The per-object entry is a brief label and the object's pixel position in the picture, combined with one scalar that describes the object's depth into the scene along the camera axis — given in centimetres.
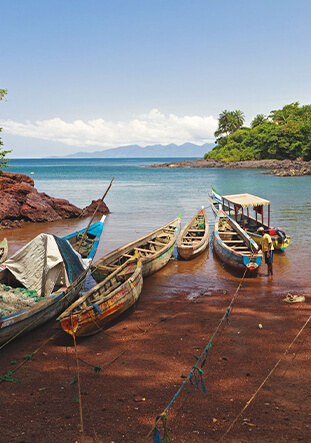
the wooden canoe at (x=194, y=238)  1560
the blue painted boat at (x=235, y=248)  1330
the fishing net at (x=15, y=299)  872
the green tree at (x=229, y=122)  12769
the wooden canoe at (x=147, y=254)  1216
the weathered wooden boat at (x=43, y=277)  917
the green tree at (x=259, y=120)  12375
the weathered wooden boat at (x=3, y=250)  1411
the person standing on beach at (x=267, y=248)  1316
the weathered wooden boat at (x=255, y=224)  1673
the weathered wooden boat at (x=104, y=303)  821
